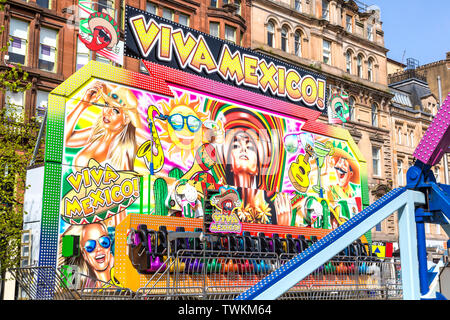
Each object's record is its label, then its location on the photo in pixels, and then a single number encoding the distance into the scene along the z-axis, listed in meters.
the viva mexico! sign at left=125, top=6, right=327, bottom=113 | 18.48
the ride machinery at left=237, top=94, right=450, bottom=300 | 7.11
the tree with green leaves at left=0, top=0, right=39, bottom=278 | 20.75
